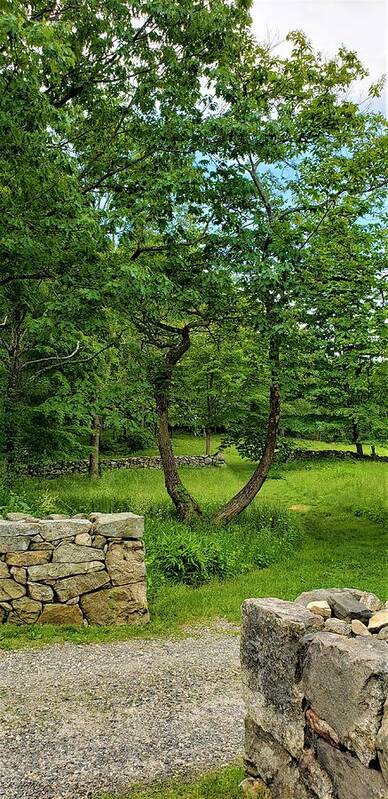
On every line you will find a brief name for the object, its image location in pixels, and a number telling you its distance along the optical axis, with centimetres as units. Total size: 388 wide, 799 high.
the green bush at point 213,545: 982
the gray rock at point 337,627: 346
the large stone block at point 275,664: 345
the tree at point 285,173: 1105
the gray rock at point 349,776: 272
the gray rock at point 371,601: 378
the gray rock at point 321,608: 377
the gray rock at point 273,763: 339
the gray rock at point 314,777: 308
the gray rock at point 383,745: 265
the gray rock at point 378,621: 342
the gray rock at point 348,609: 362
